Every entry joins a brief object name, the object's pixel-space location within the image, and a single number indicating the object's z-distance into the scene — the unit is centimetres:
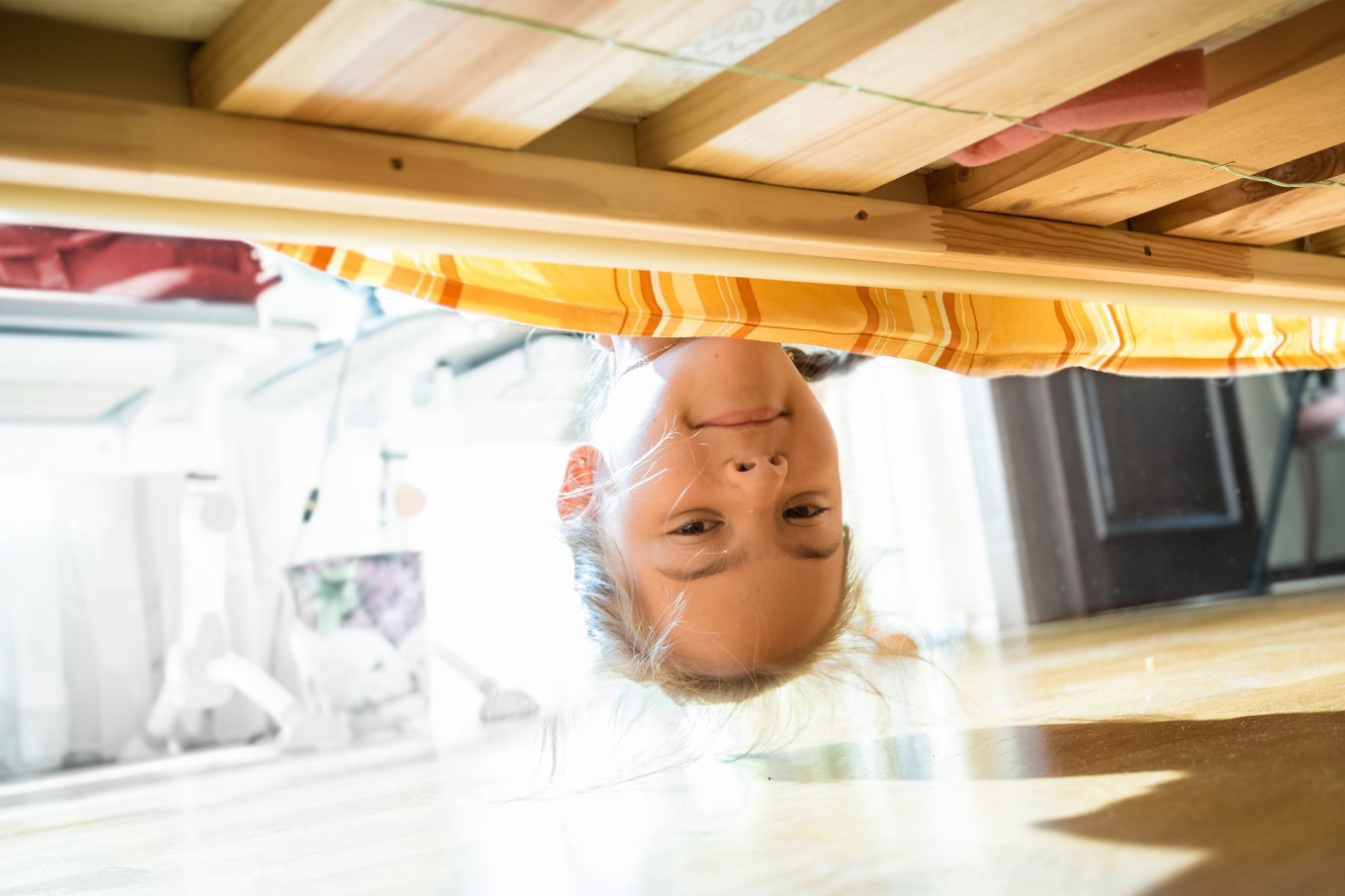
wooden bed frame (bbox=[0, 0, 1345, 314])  62
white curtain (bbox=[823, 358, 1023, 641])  296
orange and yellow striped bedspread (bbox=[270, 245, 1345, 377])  98
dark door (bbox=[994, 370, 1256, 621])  303
